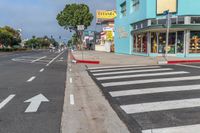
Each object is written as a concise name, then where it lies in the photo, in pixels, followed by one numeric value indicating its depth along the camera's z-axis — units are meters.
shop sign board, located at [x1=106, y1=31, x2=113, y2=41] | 35.54
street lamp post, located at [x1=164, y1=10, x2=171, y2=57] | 11.89
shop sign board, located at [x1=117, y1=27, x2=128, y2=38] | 21.95
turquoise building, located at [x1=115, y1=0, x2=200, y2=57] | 15.32
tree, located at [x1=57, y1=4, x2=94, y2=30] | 43.72
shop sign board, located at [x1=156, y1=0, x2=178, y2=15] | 15.66
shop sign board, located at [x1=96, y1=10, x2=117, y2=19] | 44.79
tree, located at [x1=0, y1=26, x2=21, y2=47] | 55.24
